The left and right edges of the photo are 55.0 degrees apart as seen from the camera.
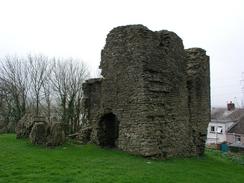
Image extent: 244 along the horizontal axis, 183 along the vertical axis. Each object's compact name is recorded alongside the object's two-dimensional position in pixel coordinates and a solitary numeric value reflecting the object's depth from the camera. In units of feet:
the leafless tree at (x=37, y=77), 82.34
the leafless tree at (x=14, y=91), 76.63
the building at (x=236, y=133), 98.71
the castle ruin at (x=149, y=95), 34.70
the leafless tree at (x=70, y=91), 69.81
